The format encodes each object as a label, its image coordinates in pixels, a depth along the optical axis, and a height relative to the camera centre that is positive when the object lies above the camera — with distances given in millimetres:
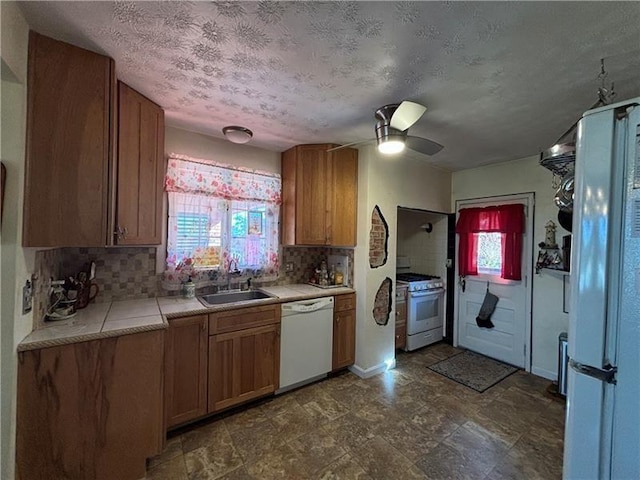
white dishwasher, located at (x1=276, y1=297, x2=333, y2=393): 2453 -1005
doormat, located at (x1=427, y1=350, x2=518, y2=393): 2762 -1457
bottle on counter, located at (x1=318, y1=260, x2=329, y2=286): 3055 -452
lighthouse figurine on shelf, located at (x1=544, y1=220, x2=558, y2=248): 2861 +89
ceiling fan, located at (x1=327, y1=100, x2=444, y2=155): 1718 +747
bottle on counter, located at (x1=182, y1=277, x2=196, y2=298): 2381 -499
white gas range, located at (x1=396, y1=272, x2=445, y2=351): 3443 -935
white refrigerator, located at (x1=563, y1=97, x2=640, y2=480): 848 -186
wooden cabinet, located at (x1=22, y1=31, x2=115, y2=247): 1341 +459
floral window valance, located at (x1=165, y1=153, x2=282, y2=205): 2389 +534
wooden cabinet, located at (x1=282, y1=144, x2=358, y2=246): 2779 +443
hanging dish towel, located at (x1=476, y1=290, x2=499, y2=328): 3336 -864
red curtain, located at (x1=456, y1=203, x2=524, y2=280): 3088 +130
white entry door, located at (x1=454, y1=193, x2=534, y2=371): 3076 -863
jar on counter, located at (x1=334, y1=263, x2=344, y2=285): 3074 -454
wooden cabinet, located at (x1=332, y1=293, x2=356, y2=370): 2773 -996
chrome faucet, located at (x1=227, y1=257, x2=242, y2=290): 2680 -356
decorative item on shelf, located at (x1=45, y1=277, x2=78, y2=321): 1647 -468
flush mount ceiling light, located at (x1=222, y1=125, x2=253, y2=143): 2300 +885
